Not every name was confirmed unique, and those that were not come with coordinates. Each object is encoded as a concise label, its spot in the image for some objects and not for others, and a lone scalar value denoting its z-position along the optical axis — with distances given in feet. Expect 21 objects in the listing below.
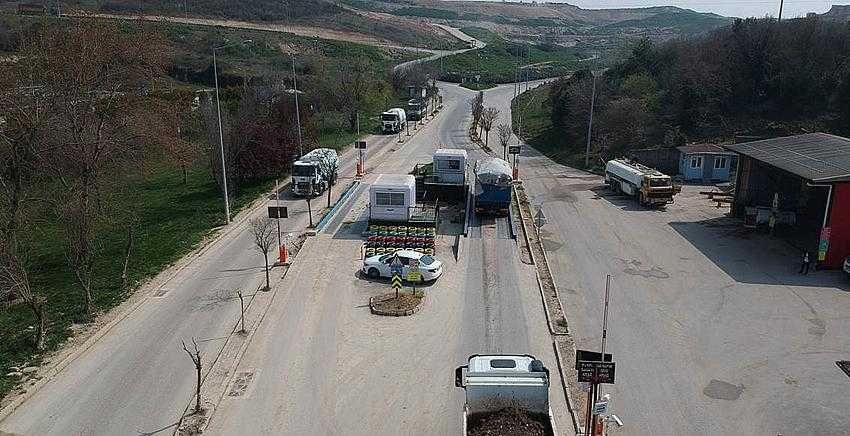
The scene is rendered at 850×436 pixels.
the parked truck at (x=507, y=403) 40.75
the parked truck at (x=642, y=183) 103.55
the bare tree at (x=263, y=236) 70.79
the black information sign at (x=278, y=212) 76.84
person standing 75.56
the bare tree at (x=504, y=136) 150.40
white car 71.67
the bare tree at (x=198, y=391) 45.83
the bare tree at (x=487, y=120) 177.74
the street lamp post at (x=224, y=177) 92.71
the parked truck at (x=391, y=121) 186.70
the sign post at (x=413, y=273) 70.90
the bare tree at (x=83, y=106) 71.36
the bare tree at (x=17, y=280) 55.13
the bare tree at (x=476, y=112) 192.03
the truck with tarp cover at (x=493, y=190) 94.43
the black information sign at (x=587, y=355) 38.83
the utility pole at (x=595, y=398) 40.73
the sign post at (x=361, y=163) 129.29
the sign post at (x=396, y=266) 71.64
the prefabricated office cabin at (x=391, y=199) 88.94
